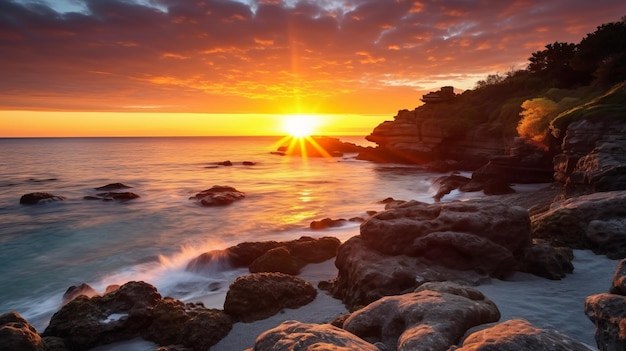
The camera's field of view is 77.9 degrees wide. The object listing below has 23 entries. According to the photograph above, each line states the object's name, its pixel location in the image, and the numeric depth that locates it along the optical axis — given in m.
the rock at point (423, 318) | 5.48
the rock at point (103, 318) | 10.57
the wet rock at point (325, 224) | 25.23
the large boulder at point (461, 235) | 11.03
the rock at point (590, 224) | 11.45
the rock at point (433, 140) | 53.50
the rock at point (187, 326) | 9.98
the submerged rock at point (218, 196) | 36.16
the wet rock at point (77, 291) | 15.32
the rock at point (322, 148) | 114.69
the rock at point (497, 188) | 28.80
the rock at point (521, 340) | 4.23
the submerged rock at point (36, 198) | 37.91
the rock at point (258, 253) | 16.69
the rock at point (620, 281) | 6.02
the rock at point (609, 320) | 4.92
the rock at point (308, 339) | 4.75
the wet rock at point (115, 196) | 40.04
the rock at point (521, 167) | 29.98
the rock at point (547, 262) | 10.27
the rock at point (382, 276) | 10.30
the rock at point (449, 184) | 34.69
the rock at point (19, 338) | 8.79
